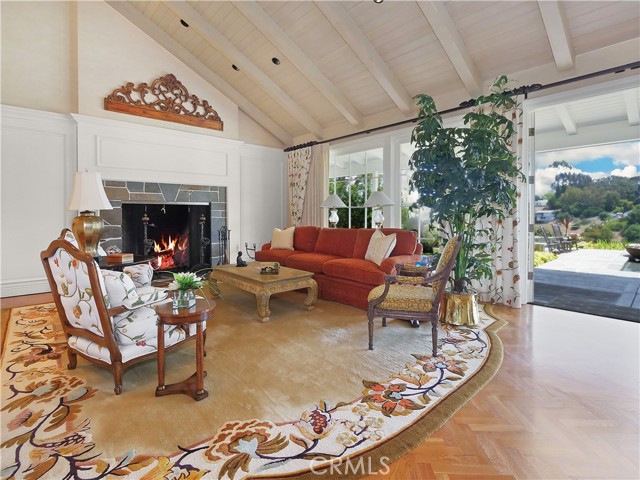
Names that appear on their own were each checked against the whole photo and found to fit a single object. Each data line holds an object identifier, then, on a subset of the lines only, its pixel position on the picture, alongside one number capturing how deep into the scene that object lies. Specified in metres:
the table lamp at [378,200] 4.95
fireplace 5.29
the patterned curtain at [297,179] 6.99
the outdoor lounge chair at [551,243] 6.66
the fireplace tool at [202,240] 6.45
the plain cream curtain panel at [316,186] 6.61
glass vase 2.12
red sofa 4.00
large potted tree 3.49
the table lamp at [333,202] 5.68
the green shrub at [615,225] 5.69
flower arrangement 2.09
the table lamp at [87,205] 3.48
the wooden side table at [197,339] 2.02
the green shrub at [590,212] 5.98
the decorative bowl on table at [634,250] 5.36
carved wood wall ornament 5.26
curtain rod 3.35
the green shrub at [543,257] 7.07
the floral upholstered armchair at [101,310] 2.06
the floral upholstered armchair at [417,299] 2.80
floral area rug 1.50
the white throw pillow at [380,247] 4.15
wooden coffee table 3.59
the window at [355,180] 6.09
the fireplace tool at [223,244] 6.54
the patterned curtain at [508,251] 4.14
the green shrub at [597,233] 5.91
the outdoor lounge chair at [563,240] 6.46
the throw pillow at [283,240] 5.75
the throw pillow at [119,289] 2.11
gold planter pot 3.50
